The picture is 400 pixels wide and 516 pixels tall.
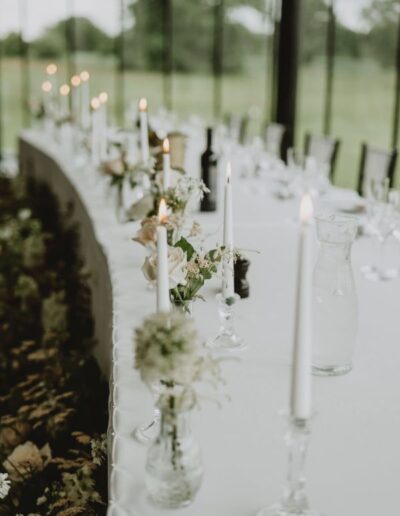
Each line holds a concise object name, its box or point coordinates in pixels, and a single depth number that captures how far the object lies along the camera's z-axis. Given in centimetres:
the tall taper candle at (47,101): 600
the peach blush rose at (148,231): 189
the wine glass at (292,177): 392
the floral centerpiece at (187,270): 164
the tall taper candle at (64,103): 564
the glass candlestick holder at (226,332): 180
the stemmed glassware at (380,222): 250
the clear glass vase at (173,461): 111
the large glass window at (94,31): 1007
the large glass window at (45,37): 1012
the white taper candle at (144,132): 290
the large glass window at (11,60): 1007
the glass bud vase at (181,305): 170
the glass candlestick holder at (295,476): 107
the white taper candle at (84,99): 481
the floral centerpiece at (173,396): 108
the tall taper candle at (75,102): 505
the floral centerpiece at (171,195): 229
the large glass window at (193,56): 1209
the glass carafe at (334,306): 161
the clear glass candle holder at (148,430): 139
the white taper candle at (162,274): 122
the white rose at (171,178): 254
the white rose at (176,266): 163
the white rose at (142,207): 251
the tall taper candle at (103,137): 405
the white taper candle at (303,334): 99
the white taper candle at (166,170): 242
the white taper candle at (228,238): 171
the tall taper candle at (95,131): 371
